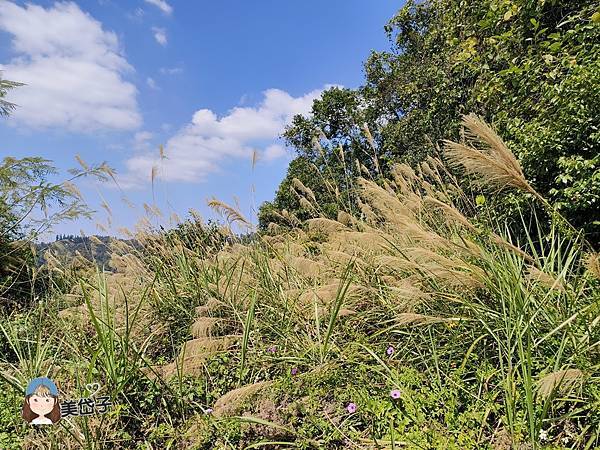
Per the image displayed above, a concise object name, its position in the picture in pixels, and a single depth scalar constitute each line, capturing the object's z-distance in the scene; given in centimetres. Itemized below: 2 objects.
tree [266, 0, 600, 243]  318
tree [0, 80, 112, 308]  481
